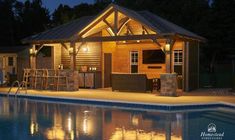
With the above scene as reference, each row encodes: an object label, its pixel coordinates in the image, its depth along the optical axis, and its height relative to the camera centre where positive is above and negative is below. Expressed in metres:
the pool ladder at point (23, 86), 17.73 -0.73
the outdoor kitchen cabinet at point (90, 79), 20.30 -0.38
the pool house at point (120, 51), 17.44 +1.20
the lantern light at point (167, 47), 15.92 +1.08
